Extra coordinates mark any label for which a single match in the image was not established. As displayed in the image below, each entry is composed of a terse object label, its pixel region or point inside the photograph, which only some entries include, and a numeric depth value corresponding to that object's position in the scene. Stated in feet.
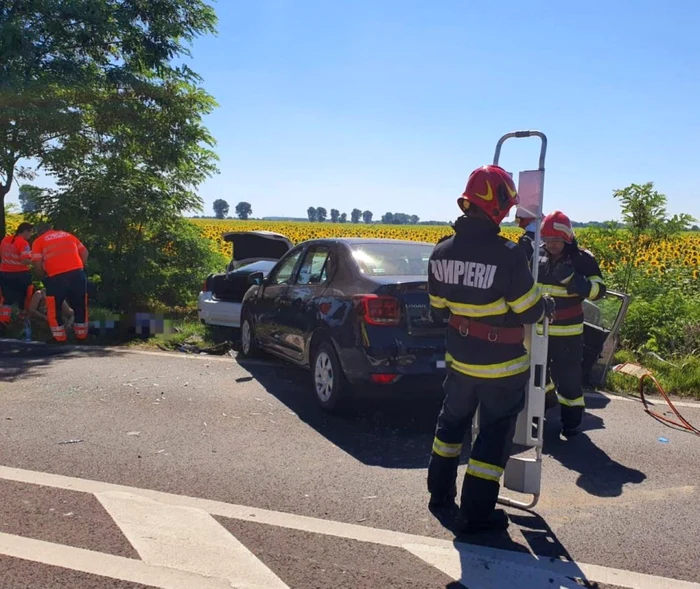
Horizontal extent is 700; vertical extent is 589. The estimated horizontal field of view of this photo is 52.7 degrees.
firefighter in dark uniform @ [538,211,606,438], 18.02
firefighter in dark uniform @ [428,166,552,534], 11.91
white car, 32.40
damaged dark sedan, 18.34
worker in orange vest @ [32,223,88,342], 31.71
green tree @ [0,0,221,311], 38.09
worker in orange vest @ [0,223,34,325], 34.47
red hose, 19.69
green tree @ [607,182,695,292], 31.89
